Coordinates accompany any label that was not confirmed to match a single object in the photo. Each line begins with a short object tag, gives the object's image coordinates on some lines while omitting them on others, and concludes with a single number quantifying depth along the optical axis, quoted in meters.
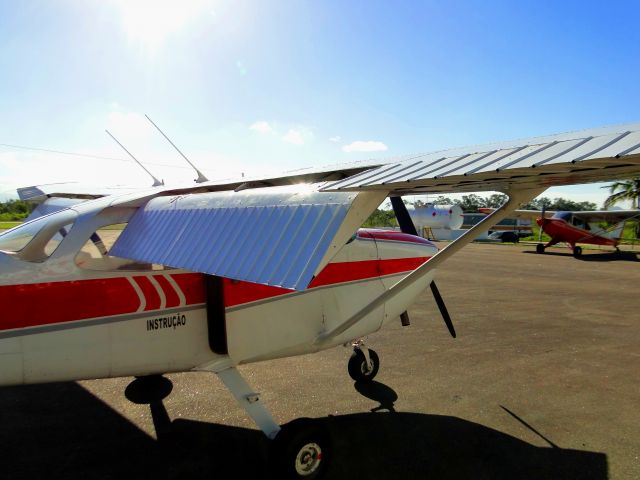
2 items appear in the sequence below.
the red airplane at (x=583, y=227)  21.45
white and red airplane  1.85
